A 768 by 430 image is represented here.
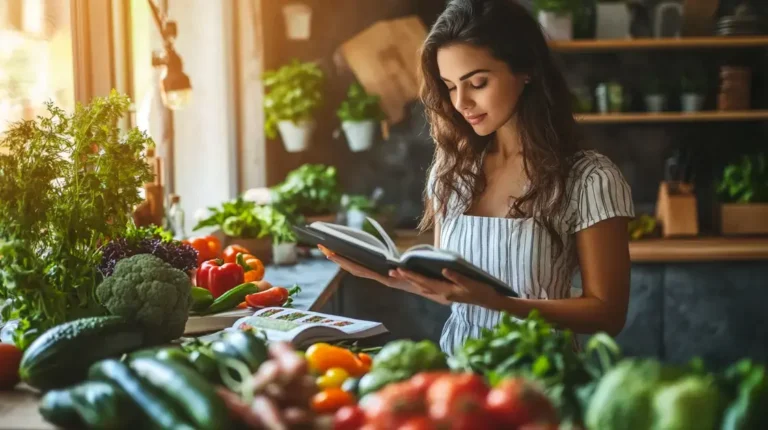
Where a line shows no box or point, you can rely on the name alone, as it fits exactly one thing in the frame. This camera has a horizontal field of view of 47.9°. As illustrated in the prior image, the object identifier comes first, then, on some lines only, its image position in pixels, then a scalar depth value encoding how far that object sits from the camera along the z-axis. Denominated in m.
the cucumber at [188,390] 1.18
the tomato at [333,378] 1.51
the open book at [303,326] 2.01
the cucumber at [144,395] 1.21
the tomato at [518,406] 1.08
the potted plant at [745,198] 4.40
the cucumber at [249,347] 1.54
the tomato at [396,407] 1.09
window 2.37
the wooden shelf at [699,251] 4.12
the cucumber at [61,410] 1.34
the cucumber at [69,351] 1.63
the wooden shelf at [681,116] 4.56
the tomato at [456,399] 1.06
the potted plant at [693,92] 4.63
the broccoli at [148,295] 1.95
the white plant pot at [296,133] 4.63
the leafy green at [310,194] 4.09
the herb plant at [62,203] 1.84
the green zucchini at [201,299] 2.47
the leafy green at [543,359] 1.28
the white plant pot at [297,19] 4.77
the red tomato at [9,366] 1.69
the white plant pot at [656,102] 4.64
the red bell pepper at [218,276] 2.72
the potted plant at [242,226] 3.71
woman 2.14
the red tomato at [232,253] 3.04
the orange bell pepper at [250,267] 2.97
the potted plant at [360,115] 4.66
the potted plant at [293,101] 4.55
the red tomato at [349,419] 1.17
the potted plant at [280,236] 3.74
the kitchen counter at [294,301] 1.47
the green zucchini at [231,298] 2.51
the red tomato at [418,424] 1.05
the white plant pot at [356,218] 4.27
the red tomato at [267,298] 2.57
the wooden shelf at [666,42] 4.56
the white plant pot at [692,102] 4.62
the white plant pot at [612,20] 4.72
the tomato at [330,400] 1.33
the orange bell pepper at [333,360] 1.61
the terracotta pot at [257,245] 3.74
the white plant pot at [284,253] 3.74
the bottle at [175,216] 3.49
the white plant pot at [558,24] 4.56
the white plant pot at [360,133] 4.67
